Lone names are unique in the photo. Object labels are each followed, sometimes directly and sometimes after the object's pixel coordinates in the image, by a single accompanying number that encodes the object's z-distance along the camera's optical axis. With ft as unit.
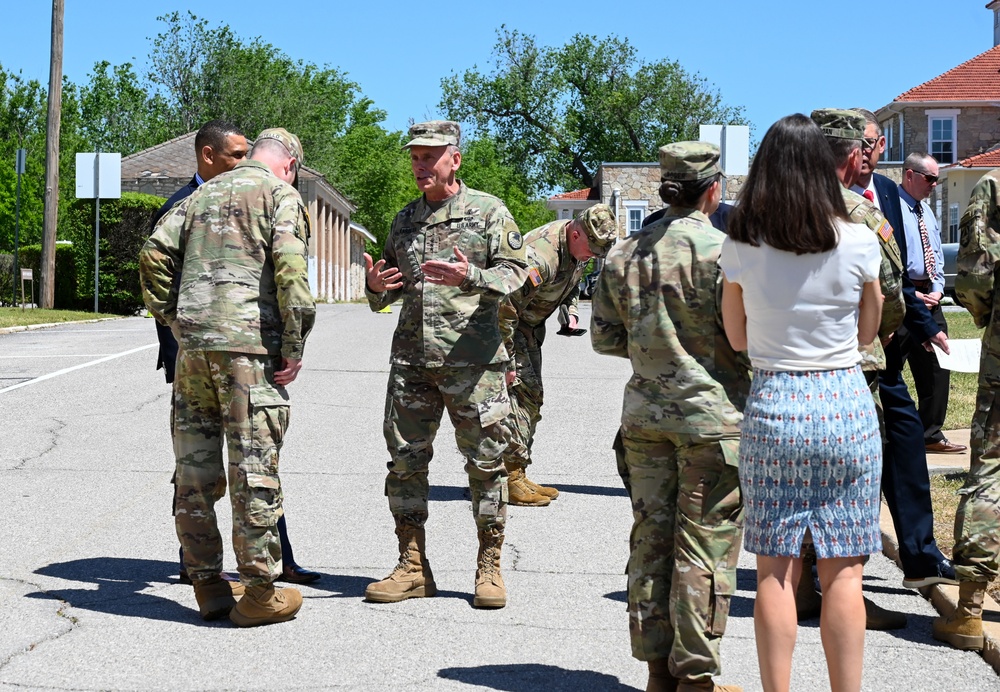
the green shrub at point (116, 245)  109.29
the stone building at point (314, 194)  187.83
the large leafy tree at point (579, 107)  258.98
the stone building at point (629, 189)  179.63
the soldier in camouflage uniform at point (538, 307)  22.99
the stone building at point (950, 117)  177.17
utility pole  103.04
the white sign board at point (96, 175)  98.48
